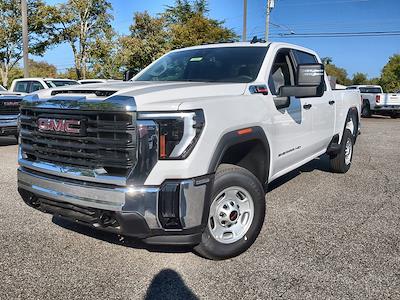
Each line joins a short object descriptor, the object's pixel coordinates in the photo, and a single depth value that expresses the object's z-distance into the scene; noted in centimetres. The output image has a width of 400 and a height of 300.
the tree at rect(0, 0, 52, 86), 2617
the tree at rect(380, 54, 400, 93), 6096
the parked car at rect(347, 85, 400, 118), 2145
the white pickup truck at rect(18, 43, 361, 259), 288
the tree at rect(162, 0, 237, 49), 2669
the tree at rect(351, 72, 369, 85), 8952
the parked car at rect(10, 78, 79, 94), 1413
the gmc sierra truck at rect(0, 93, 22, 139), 1011
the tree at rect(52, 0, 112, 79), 3016
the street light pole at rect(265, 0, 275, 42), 3005
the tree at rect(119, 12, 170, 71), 2730
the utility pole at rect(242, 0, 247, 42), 2161
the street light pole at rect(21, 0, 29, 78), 1797
